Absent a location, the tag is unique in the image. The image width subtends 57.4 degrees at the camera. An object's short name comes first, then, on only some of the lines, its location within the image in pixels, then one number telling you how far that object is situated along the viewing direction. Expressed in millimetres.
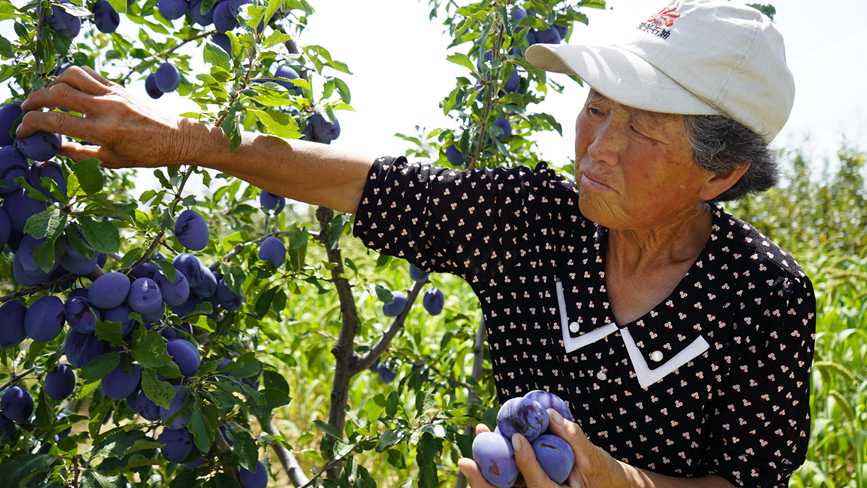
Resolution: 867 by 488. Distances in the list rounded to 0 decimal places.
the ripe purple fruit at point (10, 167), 1232
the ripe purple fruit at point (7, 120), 1312
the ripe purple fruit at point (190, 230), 1485
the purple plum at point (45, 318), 1264
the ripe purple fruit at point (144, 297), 1286
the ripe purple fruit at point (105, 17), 1640
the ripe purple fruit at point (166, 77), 1871
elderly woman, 1293
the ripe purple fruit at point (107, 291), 1261
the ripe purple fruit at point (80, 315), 1268
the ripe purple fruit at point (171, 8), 1745
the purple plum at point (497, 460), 1119
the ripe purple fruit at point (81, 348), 1298
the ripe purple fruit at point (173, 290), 1377
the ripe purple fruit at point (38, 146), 1247
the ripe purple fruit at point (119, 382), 1300
